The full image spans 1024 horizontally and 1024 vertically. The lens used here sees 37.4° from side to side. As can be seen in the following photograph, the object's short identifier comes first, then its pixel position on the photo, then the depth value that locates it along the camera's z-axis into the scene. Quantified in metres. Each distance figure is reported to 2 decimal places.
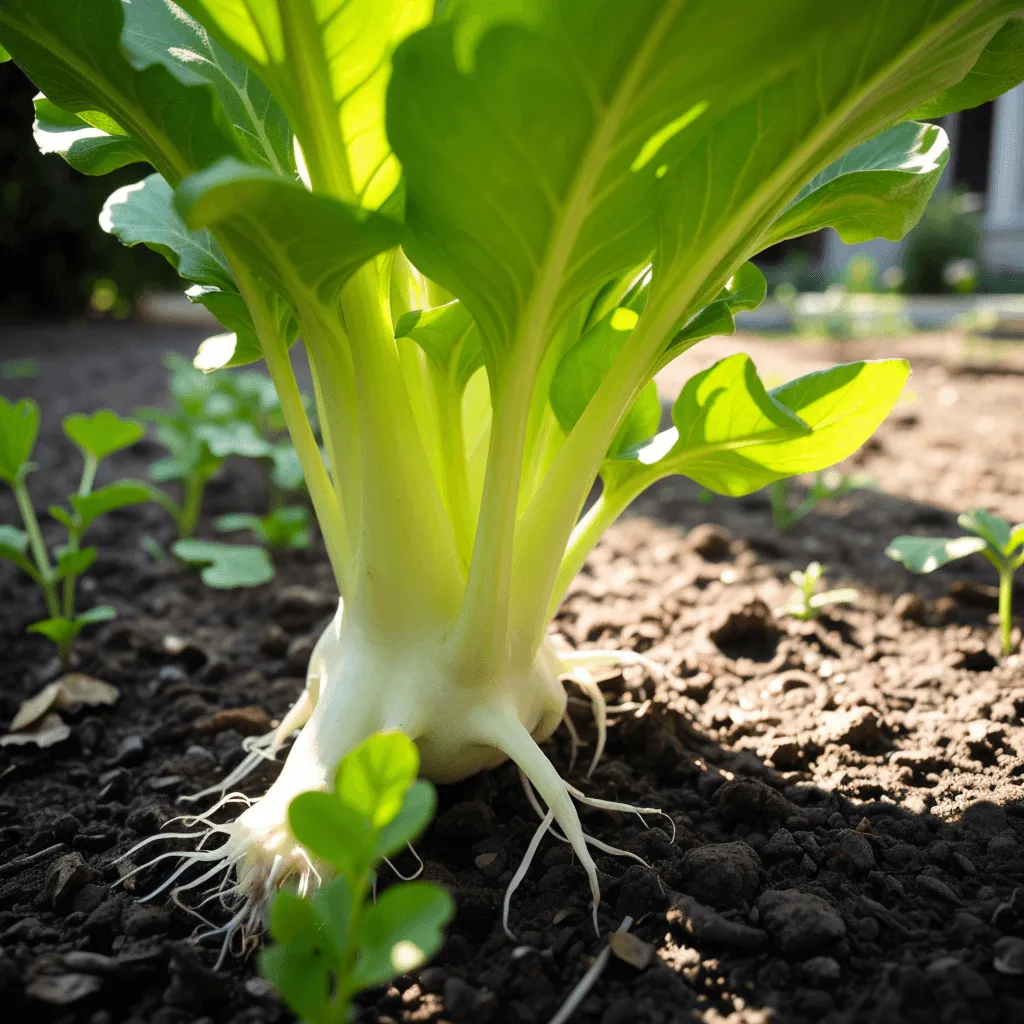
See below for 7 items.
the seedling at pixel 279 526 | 0.85
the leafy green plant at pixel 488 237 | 0.40
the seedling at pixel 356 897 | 0.38
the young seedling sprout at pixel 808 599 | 0.66
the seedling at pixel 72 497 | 0.64
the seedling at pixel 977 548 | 0.60
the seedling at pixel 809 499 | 0.86
